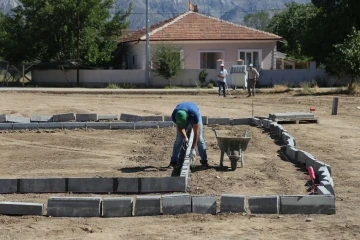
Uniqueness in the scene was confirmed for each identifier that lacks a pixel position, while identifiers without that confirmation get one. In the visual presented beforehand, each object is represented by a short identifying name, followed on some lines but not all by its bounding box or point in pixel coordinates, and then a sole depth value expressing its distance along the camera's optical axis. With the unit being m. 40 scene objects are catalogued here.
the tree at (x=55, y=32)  45.06
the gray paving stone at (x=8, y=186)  10.71
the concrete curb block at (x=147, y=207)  9.32
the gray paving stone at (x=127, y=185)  10.62
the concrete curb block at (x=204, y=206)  9.30
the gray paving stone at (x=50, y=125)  19.31
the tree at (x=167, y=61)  41.36
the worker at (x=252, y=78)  31.83
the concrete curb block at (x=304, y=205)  9.31
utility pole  42.50
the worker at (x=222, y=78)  30.66
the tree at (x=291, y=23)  64.31
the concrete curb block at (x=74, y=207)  9.27
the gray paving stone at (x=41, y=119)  20.52
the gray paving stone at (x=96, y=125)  19.36
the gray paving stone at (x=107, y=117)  21.50
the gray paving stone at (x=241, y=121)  20.33
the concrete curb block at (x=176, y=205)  9.30
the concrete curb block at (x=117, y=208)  9.27
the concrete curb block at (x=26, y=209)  9.32
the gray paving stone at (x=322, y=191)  9.66
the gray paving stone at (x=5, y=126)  19.22
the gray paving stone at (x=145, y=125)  19.34
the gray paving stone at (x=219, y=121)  20.14
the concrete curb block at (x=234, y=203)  9.31
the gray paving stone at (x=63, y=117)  21.02
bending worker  12.27
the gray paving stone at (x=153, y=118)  20.55
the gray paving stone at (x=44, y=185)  10.64
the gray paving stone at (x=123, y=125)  19.31
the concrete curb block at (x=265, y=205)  9.27
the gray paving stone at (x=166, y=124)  19.48
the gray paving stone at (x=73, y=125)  19.33
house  45.12
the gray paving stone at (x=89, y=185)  10.63
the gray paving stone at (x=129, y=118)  20.87
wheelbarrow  12.53
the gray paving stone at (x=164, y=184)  10.55
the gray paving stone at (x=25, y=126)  19.28
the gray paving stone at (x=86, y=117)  21.25
